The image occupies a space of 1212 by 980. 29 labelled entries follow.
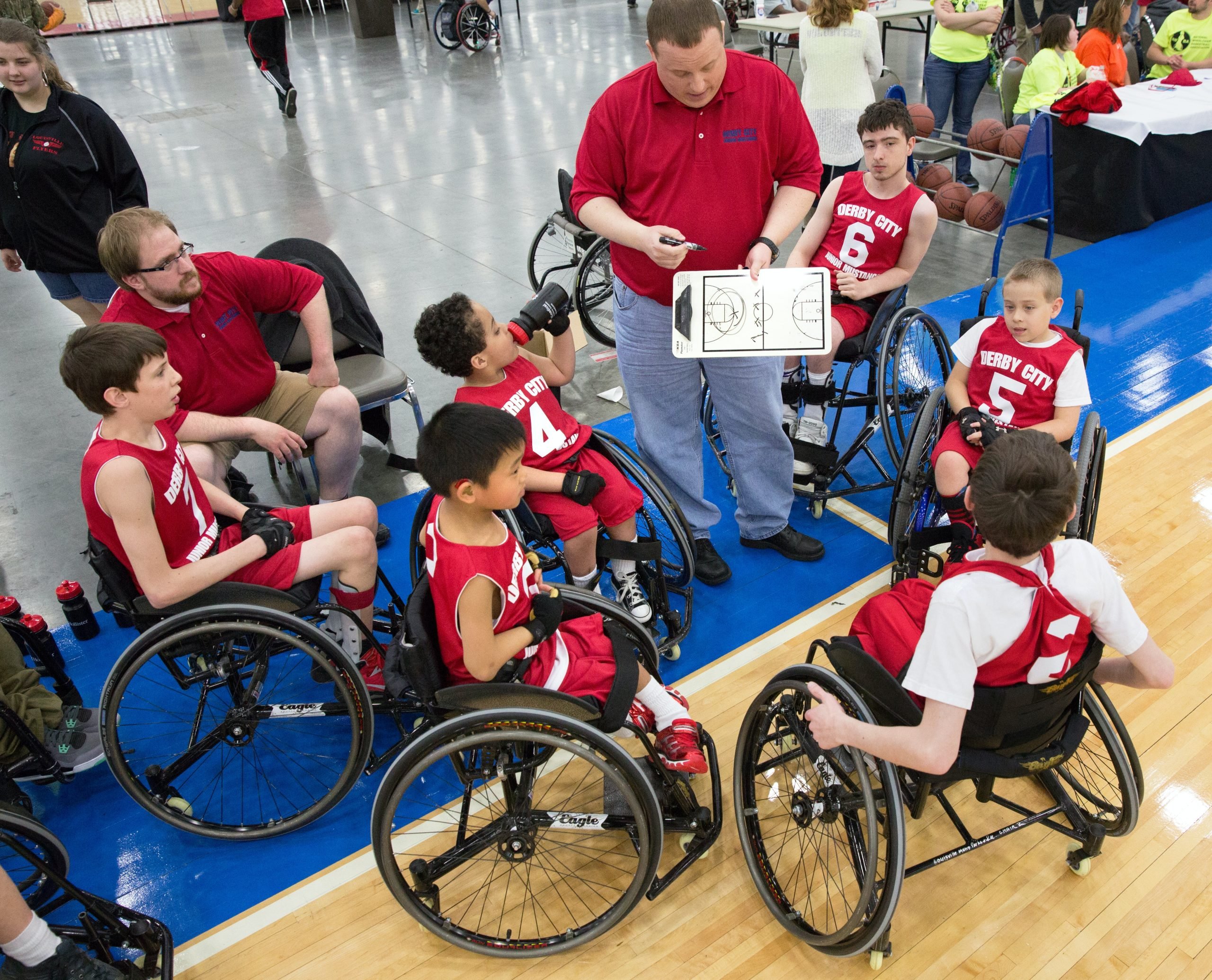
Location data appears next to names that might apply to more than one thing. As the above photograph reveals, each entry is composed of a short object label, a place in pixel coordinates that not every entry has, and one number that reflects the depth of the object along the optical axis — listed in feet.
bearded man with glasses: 7.94
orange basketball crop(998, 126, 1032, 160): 17.25
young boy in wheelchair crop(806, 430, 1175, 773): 4.90
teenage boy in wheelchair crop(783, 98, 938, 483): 9.86
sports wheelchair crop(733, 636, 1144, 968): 5.25
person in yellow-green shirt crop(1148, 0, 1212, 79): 19.74
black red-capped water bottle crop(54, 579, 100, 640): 8.95
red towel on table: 16.48
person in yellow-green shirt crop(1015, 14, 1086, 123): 16.98
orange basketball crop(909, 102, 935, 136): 18.28
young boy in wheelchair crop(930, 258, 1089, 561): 8.11
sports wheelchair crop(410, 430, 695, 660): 7.73
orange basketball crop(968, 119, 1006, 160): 18.04
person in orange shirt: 18.35
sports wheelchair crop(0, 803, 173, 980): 5.46
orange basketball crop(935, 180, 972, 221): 17.19
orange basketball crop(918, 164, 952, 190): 17.94
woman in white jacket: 15.20
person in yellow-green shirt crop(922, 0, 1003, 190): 18.88
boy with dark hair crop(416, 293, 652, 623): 7.23
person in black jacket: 10.43
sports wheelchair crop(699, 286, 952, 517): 9.61
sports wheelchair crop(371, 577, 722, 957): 5.47
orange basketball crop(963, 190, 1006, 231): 16.56
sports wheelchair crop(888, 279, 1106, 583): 7.80
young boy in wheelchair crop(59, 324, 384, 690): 6.35
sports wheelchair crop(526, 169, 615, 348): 14.15
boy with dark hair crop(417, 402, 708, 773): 5.52
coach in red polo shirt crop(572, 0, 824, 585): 7.34
